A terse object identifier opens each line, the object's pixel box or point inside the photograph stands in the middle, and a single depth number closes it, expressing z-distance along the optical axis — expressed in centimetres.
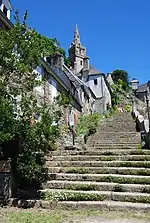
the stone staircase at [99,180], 571
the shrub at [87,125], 1750
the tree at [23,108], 622
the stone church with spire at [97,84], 4225
